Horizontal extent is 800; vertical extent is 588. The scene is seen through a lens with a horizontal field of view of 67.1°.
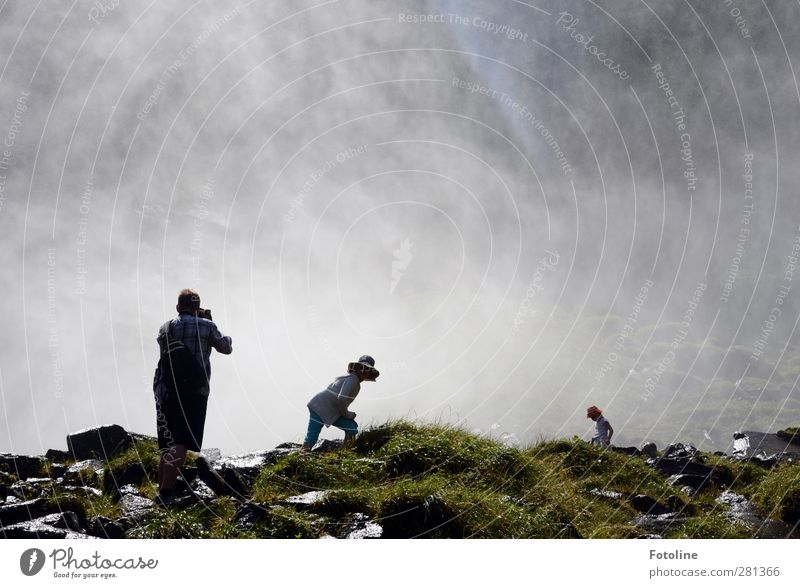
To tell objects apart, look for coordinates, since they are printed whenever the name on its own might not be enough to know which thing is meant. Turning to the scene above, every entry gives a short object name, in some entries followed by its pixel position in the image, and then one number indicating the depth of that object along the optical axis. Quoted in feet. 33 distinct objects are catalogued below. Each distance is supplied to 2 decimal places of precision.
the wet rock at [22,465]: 37.27
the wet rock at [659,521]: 37.06
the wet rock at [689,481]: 48.91
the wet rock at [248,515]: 28.63
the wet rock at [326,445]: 42.47
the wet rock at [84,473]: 35.71
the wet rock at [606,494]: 41.22
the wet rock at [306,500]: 30.78
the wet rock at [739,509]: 40.03
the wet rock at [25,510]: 27.27
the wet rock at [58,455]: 42.39
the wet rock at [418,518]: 29.01
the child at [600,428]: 69.51
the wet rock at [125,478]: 34.24
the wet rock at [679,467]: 53.06
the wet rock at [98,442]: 42.33
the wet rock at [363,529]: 27.94
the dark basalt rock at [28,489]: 31.09
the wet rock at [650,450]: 65.30
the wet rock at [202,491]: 31.89
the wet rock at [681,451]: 59.41
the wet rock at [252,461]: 37.37
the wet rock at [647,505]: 41.16
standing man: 32.53
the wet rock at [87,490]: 32.42
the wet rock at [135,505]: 29.27
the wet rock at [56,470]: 37.09
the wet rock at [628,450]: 58.52
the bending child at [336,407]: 45.57
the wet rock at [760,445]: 71.05
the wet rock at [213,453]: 45.41
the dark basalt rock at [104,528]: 27.12
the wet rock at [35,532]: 25.82
